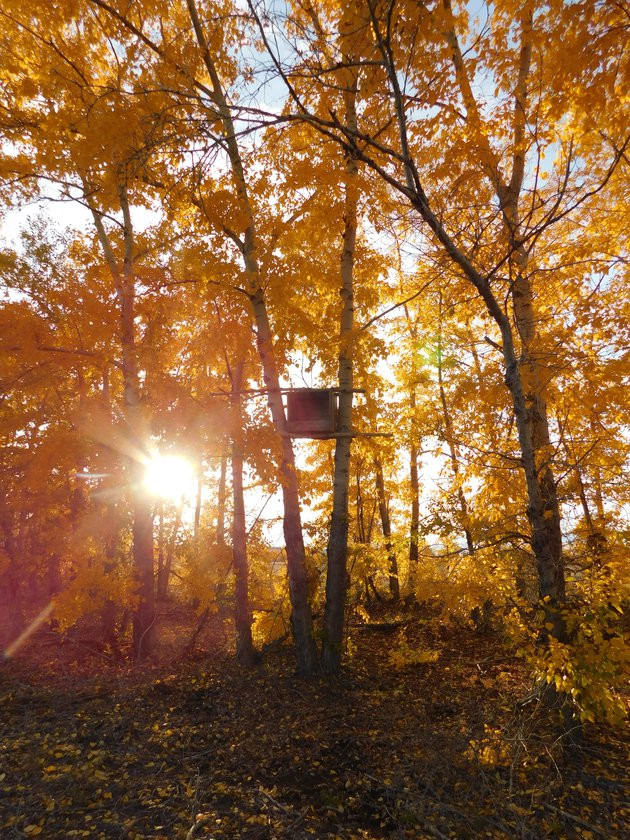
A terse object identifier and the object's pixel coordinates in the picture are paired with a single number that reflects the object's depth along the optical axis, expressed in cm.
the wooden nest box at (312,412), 604
